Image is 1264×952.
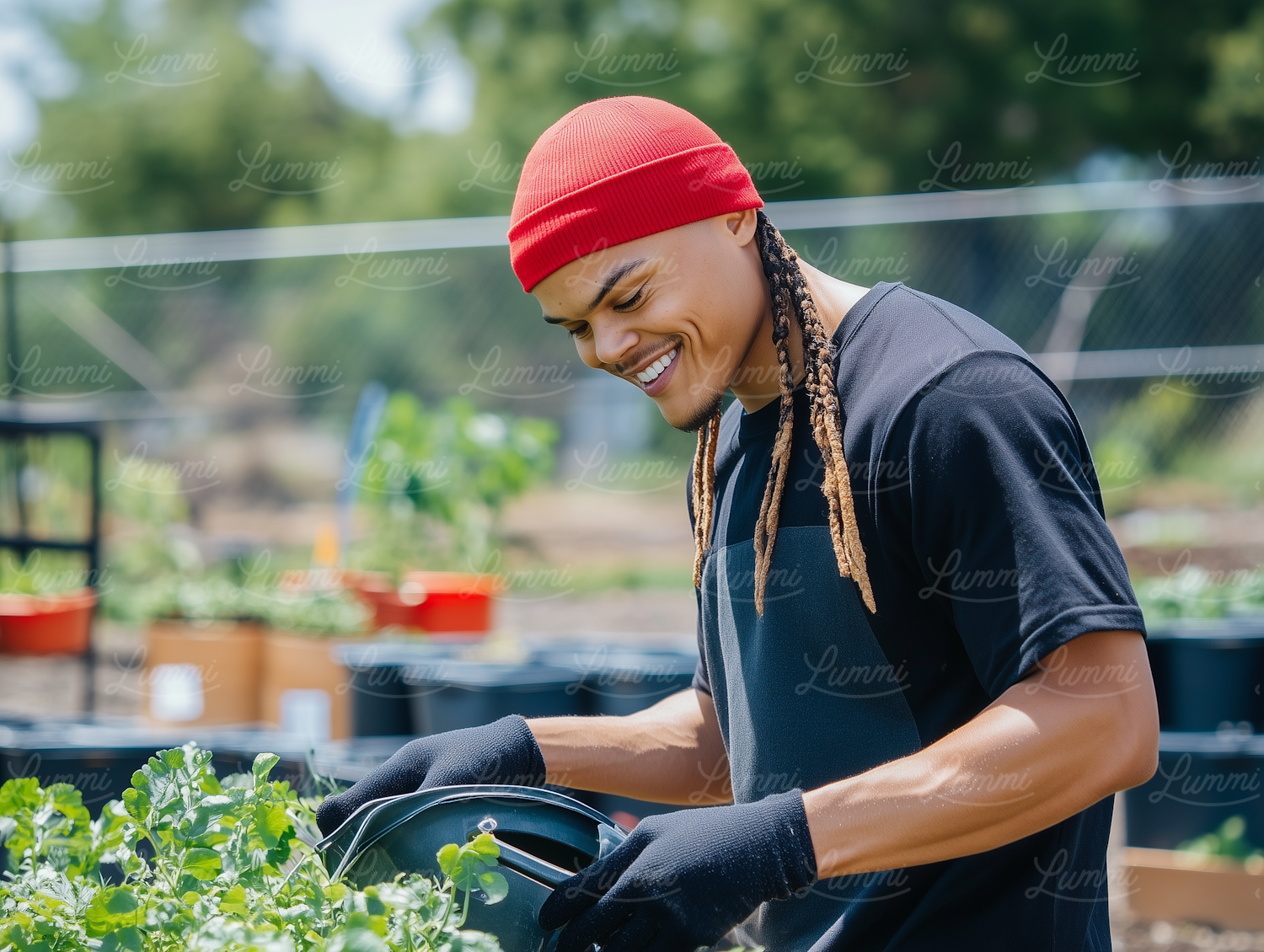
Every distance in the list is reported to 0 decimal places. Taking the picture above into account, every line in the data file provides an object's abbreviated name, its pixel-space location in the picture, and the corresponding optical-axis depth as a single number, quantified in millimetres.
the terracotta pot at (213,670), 4668
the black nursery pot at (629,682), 3502
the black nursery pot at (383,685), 3807
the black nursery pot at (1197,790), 3330
